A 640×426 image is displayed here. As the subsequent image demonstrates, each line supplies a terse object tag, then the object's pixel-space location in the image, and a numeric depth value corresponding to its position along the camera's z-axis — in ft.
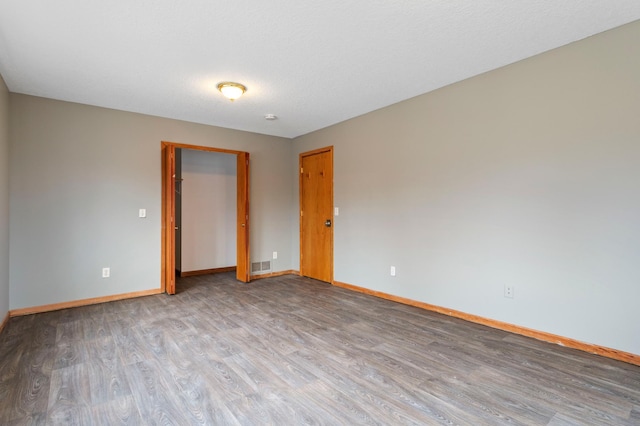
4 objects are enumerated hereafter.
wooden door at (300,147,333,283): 16.74
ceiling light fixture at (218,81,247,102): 11.15
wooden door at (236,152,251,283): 16.76
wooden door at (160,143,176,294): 14.29
